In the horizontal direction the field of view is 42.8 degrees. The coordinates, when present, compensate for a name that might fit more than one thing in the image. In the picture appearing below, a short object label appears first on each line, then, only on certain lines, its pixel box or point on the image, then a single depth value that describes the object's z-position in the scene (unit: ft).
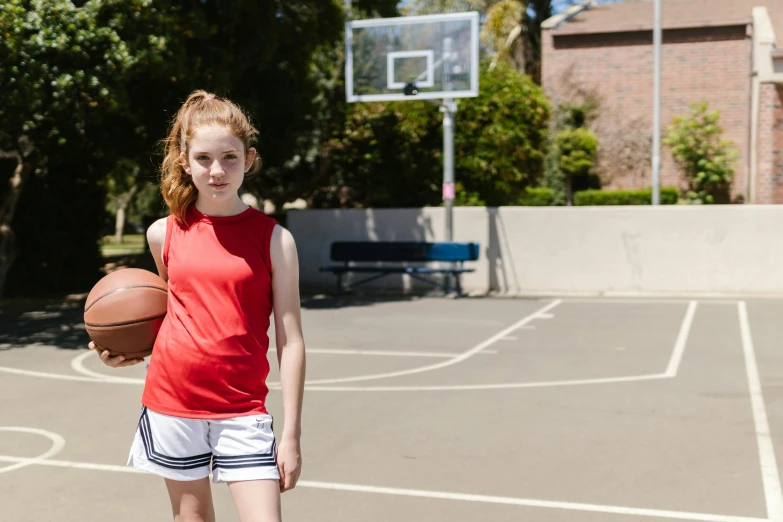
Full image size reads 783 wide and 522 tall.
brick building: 103.19
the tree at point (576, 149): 104.42
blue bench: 62.34
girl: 10.39
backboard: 61.41
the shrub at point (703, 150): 100.37
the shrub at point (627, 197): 99.86
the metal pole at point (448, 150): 61.57
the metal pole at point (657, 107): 87.71
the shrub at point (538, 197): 99.17
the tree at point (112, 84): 44.45
